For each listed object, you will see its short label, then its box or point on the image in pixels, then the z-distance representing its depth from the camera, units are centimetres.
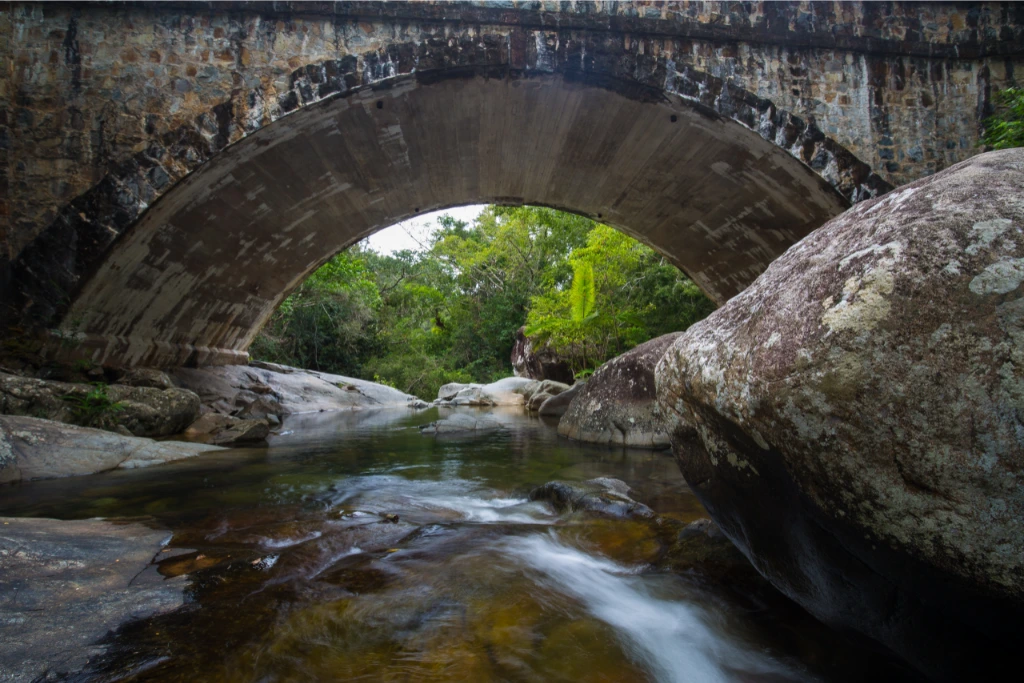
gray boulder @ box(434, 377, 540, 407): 1838
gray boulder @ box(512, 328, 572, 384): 1892
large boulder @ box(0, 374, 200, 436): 647
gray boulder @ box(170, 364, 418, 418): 1073
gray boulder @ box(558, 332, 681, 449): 744
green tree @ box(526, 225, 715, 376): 1417
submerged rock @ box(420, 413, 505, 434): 973
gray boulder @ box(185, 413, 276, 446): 756
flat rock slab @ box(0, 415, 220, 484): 477
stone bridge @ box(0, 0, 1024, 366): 683
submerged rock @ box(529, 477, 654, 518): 371
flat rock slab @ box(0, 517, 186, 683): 183
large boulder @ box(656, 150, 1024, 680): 140
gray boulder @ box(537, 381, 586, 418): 1263
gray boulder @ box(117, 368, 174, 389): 856
